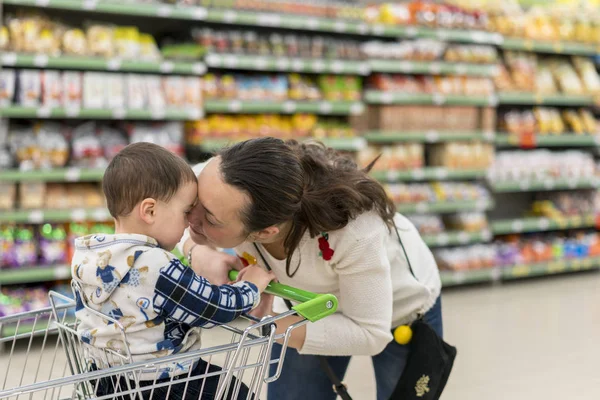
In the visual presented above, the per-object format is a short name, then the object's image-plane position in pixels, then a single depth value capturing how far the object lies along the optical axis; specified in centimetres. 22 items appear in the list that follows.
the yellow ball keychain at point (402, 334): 195
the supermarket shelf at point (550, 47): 579
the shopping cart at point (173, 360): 124
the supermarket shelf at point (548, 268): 584
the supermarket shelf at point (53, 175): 385
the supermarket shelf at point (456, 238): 545
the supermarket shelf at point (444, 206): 535
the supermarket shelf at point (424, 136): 522
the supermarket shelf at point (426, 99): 516
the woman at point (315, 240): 152
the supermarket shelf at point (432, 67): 517
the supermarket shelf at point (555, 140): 586
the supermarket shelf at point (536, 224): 596
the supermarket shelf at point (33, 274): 390
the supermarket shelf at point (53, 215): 389
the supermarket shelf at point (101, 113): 386
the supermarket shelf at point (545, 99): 583
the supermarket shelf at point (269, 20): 399
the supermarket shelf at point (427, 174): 527
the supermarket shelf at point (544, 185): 582
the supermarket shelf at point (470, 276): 546
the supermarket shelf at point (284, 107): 452
